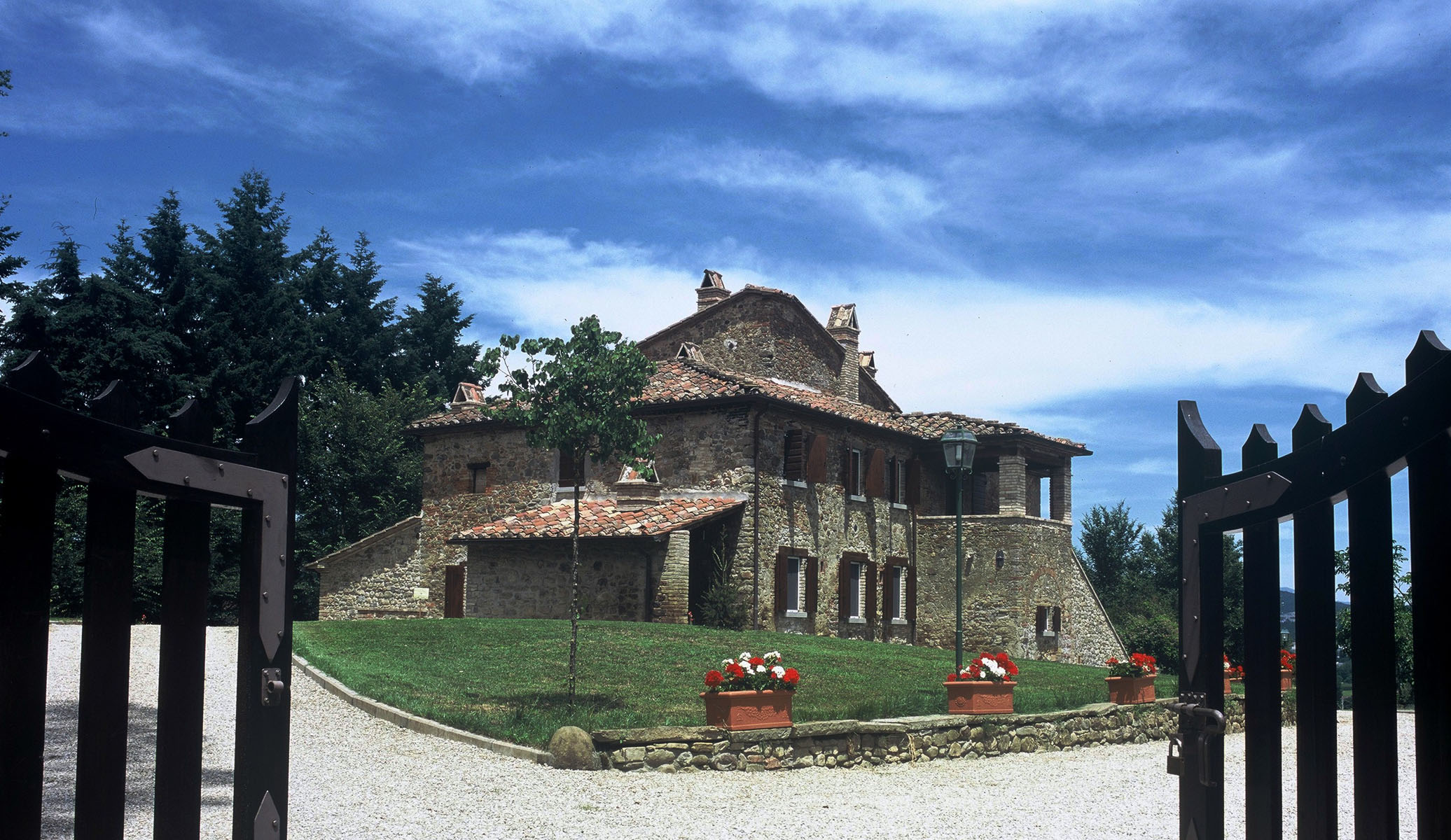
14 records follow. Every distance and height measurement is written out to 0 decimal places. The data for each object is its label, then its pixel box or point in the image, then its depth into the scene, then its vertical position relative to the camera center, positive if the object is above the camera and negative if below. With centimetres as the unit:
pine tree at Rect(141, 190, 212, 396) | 3806 +779
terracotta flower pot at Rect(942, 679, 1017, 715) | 1441 -199
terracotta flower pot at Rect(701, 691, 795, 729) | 1203 -180
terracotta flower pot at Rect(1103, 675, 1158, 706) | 1705 -224
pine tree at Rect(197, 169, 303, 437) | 3784 +712
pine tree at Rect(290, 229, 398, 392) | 4516 +821
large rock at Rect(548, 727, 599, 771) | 1132 -209
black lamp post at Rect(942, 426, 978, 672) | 1753 +118
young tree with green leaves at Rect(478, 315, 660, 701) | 1513 +174
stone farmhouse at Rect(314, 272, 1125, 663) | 2672 +27
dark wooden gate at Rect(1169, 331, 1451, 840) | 224 -14
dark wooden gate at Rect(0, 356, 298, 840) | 243 -16
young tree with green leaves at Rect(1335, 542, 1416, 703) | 1543 -177
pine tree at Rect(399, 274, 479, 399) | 4891 +771
